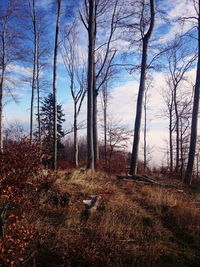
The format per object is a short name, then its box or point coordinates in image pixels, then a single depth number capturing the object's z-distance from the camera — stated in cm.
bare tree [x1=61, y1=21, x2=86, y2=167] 1819
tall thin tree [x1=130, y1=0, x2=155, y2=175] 932
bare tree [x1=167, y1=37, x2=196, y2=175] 1909
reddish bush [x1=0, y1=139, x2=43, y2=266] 292
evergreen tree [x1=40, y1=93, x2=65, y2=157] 2150
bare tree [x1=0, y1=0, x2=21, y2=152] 1195
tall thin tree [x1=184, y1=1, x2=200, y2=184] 857
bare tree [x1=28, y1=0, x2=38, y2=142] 1393
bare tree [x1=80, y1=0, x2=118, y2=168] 1107
